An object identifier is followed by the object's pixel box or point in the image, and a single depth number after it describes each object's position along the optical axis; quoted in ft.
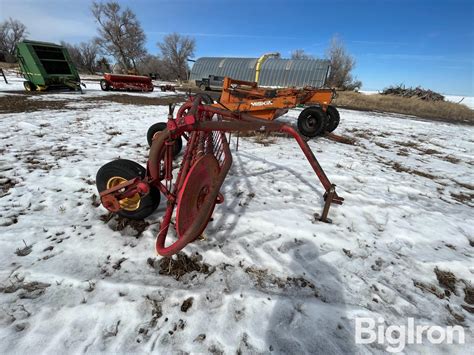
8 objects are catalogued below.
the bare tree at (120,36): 144.56
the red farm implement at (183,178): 6.79
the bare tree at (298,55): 201.35
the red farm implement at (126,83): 55.30
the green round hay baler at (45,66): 41.68
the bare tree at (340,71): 117.23
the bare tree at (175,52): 201.16
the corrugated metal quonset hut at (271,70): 94.84
